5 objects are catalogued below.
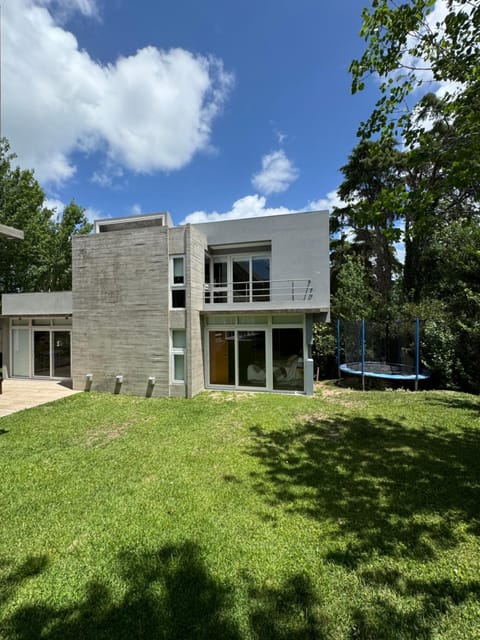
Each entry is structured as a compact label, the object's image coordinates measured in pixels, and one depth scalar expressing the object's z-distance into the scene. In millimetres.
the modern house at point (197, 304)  11438
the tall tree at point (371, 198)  23356
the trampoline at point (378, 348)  13039
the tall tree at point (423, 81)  5004
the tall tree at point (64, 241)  26812
